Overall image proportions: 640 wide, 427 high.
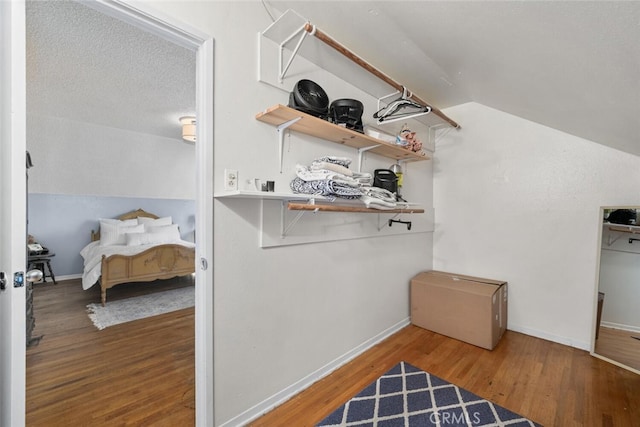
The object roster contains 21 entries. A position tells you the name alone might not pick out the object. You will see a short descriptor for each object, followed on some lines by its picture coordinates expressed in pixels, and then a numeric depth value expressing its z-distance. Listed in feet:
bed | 11.78
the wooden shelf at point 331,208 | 4.68
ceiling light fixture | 11.53
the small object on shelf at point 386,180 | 7.43
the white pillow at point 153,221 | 16.58
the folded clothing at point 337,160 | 5.66
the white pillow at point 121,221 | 15.75
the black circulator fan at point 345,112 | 5.87
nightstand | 12.70
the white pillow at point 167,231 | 15.96
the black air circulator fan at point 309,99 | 5.12
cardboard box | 7.77
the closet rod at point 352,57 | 4.78
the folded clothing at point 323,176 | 5.06
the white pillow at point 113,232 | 14.90
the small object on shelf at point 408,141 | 7.30
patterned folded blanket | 5.05
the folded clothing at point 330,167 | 5.26
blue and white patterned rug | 5.14
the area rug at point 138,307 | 10.01
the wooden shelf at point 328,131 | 4.87
